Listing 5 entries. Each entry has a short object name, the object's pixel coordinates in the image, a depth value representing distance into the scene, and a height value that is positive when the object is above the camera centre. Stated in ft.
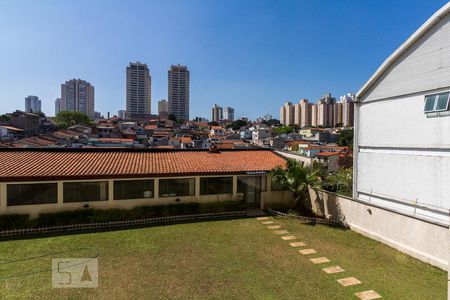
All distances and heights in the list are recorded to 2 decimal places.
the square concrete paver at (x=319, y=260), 32.65 -13.94
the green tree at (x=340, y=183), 54.48 -7.64
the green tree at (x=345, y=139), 298.02 +9.96
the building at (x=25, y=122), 316.95 +26.54
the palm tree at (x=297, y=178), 51.39 -5.99
